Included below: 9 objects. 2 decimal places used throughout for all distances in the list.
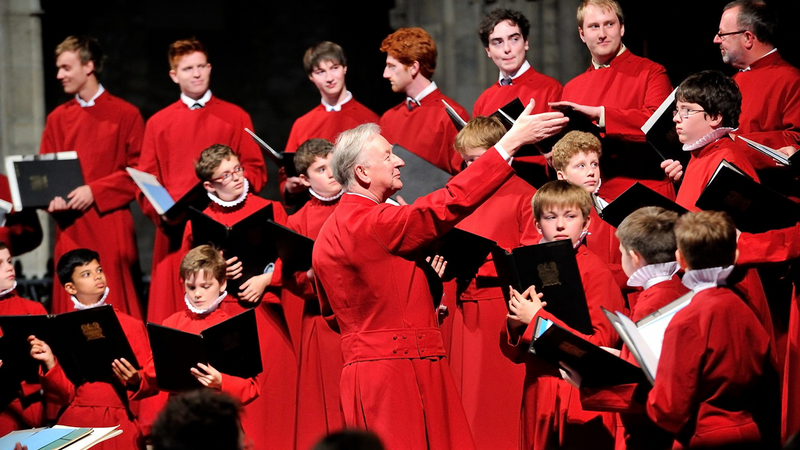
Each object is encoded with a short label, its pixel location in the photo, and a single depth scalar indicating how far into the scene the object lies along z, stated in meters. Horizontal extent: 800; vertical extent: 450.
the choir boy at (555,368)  8.00
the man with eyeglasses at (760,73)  9.69
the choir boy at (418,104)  11.58
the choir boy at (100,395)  9.84
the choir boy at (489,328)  9.52
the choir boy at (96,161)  12.75
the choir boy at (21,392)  10.77
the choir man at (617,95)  9.72
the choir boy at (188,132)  12.43
